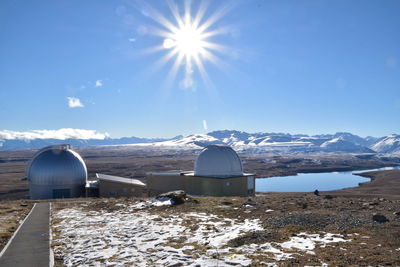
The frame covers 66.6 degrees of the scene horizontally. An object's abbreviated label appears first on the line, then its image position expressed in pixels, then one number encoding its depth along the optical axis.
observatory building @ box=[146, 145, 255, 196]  36.97
